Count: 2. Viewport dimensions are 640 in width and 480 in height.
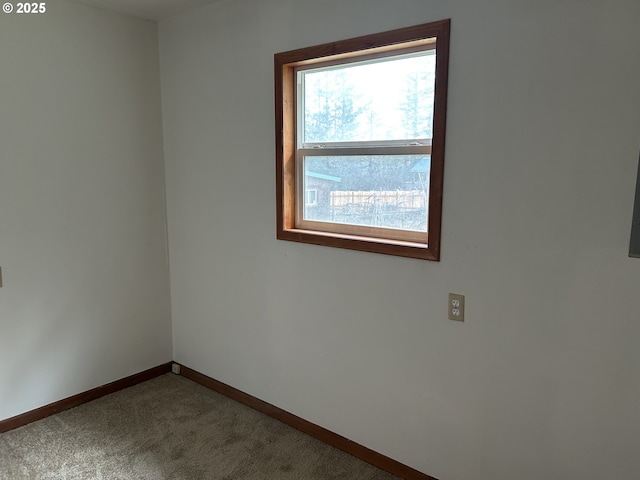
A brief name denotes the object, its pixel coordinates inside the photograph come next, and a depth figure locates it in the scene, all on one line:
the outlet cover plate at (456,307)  2.01
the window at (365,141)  2.04
